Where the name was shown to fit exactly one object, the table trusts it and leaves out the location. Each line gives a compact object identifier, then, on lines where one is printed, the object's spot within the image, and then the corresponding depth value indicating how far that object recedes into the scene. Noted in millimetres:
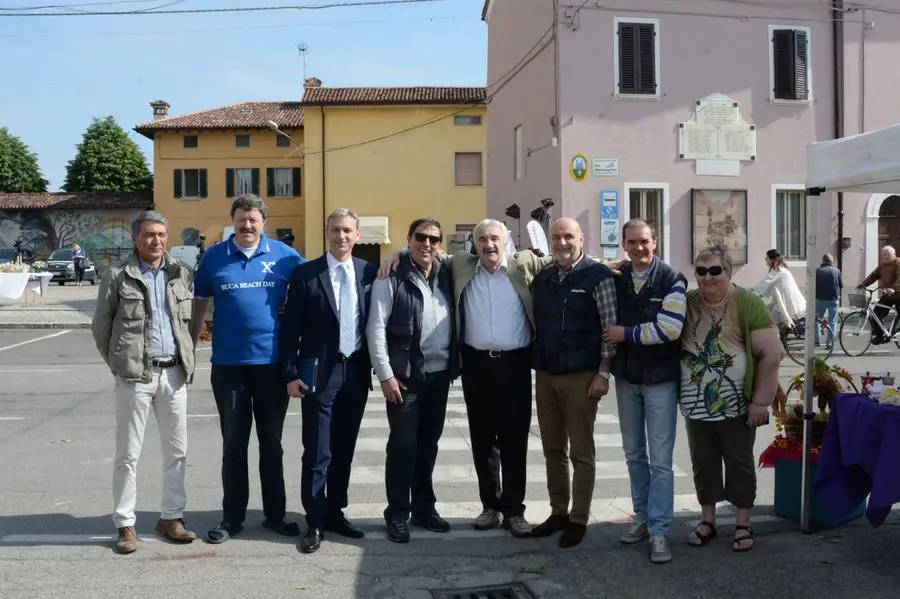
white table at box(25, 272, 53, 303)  27219
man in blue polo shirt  5086
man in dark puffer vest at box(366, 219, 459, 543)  5102
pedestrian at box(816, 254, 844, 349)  15461
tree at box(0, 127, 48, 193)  66125
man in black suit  5070
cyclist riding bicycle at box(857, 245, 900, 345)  14586
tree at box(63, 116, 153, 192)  64250
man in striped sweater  4836
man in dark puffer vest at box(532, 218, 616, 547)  5023
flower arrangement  5441
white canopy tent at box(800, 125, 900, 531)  4680
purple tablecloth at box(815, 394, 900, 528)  4492
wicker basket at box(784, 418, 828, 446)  5434
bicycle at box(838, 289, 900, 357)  14562
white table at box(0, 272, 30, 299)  24219
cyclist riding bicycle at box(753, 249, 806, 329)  14742
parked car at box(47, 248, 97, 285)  38719
